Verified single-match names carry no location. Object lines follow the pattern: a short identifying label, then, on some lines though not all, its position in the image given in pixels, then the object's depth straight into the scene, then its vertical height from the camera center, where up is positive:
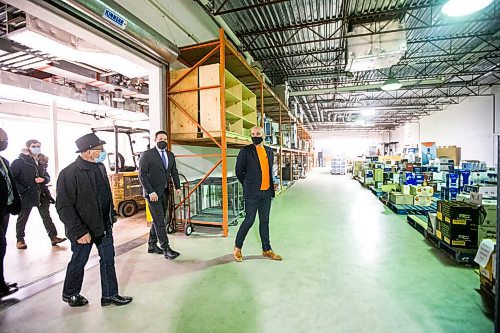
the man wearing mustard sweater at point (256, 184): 3.68 -0.36
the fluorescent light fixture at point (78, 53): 4.39 +2.30
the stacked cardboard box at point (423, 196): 6.91 -1.07
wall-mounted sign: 3.44 +2.13
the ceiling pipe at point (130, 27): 3.24 +2.18
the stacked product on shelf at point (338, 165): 22.28 -0.50
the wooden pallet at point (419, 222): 4.95 -1.42
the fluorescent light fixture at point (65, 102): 6.93 +2.08
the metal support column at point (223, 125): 4.93 +0.75
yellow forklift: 6.98 -0.66
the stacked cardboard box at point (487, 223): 3.51 -0.95
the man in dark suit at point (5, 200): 2.87 -0.43
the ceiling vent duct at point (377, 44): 7.51 +3.67
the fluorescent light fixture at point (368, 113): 22.13 +4.40
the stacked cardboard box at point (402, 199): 7.11 -1.19
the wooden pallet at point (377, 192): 9.39 -1.32
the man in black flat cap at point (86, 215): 2.34 -0.52
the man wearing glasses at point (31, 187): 4.06 -0.40
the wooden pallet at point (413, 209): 6.39 -1.36
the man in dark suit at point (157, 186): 3.85 -0.38
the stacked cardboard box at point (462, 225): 3.61 -1.00
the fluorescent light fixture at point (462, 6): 4.47 +2.86
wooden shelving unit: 5.06 +1.39
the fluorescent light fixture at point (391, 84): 9.46 +2.92
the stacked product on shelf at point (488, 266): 2.63 -1.20
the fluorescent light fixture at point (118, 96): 8.58 +2.39
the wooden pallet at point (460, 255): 3.51 -1.44
